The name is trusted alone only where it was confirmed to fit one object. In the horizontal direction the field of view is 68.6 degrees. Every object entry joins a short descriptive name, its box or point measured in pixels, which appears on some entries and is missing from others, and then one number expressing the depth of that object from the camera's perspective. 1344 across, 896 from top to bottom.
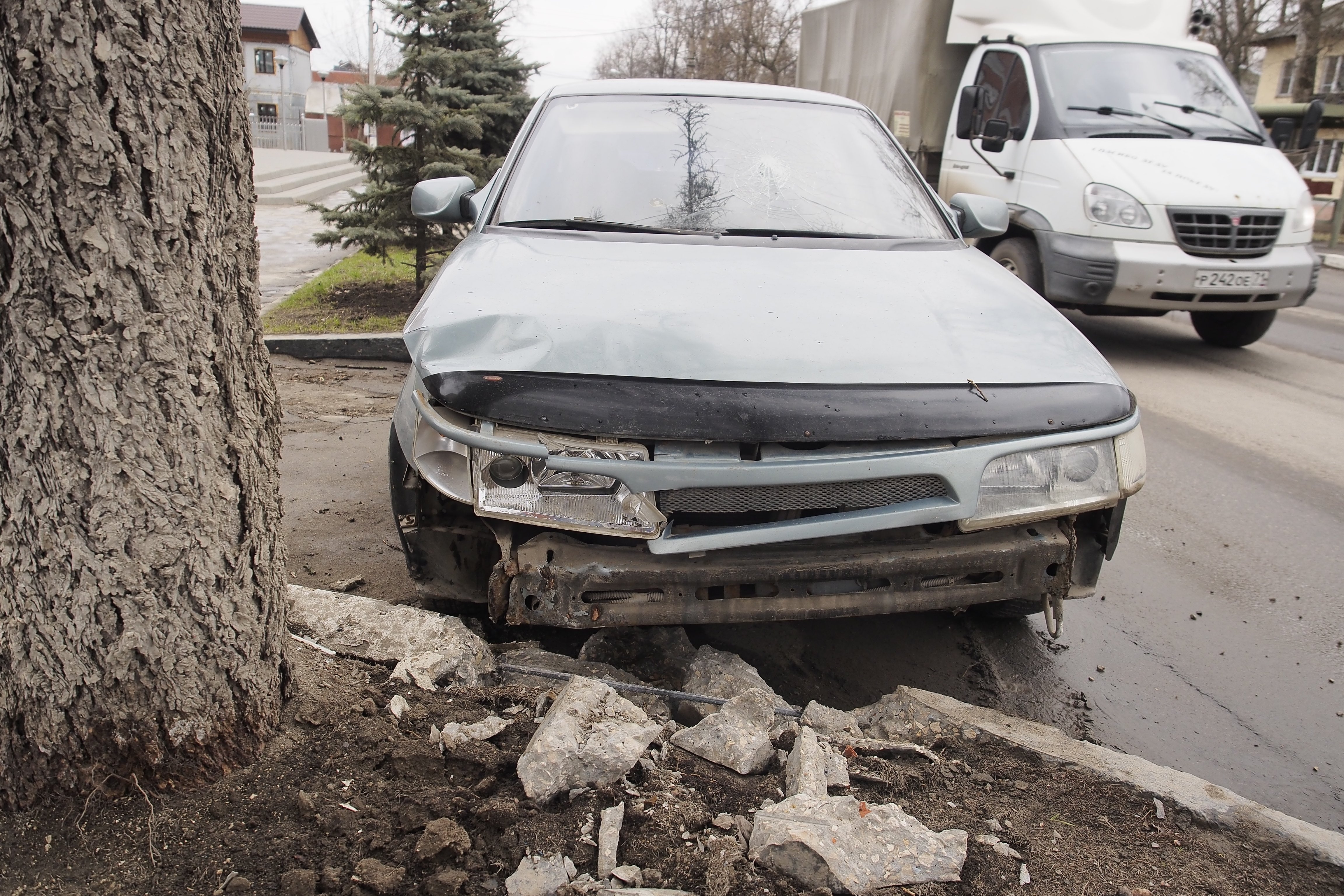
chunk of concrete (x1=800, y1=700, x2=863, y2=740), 2.38
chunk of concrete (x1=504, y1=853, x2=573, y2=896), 1.73
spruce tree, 8.22
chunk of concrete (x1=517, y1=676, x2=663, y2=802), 1.94
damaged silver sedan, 2.37
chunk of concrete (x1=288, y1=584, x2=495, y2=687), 2.50
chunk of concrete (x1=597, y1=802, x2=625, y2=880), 1.78
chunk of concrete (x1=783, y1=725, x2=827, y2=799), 2.00
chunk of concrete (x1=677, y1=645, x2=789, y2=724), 2.53
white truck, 6.92
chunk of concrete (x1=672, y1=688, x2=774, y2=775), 2.08
